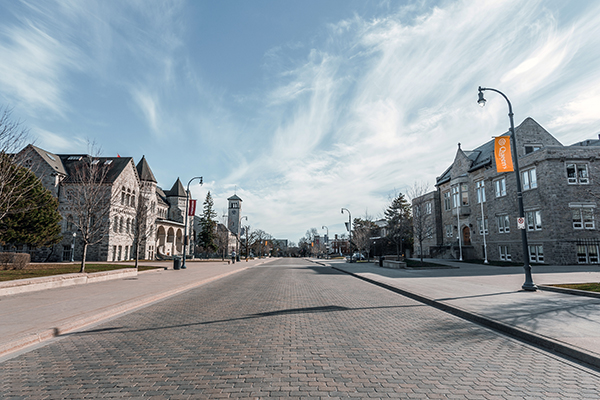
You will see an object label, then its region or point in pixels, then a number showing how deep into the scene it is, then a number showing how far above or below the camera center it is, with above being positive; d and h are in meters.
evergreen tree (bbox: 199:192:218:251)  76.00 +4.08
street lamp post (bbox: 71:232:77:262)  41.71 -0.17
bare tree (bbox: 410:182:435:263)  44.50 +5.27
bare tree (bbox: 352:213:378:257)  55.88 +1.35
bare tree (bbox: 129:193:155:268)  28.21 +2.69
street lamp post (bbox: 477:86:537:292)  13.11 +1.63
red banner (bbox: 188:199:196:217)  34.16 +3.99
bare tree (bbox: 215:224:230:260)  67.94 +2.19
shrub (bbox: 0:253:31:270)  19.95 -0.63
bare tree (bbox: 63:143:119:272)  21.29 +3.08
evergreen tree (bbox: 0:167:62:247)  28.69 +2.30
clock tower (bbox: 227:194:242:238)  106.69 +10.27
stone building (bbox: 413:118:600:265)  28.36 +3.94
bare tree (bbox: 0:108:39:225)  14.67 +3.76
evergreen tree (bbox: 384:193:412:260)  62.39 +7.45
